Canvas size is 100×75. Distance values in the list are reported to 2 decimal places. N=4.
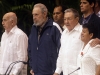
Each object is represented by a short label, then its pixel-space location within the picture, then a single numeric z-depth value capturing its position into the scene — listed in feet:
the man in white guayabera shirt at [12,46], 44.52
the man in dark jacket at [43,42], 41.39
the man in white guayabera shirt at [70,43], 38.12
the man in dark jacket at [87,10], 37.93
